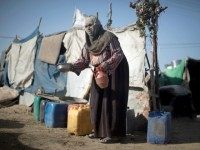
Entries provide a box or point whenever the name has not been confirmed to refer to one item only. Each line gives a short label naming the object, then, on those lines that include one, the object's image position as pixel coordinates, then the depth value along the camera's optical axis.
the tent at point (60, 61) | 5.47
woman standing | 4.18
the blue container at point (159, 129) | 4.20
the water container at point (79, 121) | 4.77
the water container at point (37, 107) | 6.30
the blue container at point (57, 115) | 5.52
